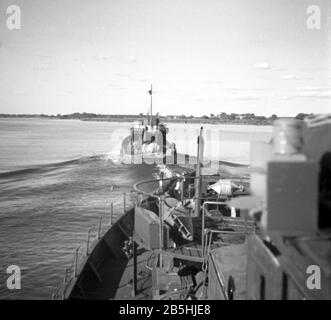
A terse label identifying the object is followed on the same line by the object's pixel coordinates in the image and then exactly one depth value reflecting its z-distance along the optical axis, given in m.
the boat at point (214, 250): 2.39
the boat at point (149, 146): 63.44
